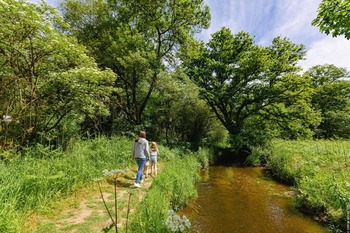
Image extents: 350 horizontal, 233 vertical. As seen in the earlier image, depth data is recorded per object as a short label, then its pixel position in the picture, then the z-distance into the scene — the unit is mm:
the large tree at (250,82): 17391
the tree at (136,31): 13719
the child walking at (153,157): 8052
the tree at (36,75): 5426
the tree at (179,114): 14328
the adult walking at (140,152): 6652
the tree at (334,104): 28703
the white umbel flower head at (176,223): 1995
